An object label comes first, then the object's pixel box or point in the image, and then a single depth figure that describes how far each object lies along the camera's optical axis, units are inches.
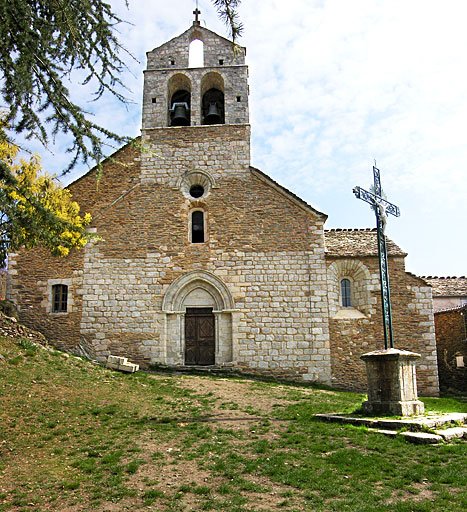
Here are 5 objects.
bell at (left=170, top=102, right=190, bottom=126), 722.5
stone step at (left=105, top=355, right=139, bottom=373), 562.6
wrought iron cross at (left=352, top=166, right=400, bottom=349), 431.5
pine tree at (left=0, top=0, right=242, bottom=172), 216.2
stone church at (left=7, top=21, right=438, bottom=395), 630.5
